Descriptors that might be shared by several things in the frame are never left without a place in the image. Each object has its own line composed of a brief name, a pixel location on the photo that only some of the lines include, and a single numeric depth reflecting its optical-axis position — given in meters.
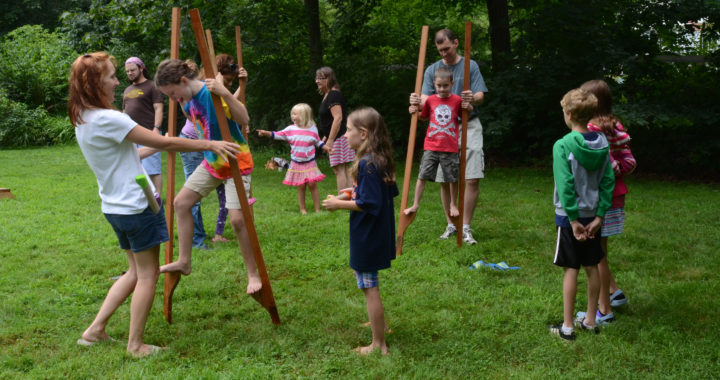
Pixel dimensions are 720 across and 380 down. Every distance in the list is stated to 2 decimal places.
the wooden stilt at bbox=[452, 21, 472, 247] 5.83
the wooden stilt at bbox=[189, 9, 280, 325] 3.59
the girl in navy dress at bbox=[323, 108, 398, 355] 3.51
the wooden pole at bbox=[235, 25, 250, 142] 5.38
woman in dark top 7.96
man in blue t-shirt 6.19
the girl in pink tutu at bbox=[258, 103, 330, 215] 8.12
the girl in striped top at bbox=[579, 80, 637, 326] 3.98
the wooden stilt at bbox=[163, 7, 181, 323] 4.20
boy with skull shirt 6.06
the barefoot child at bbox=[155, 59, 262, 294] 3.83
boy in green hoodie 3.74
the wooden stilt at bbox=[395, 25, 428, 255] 5.93
